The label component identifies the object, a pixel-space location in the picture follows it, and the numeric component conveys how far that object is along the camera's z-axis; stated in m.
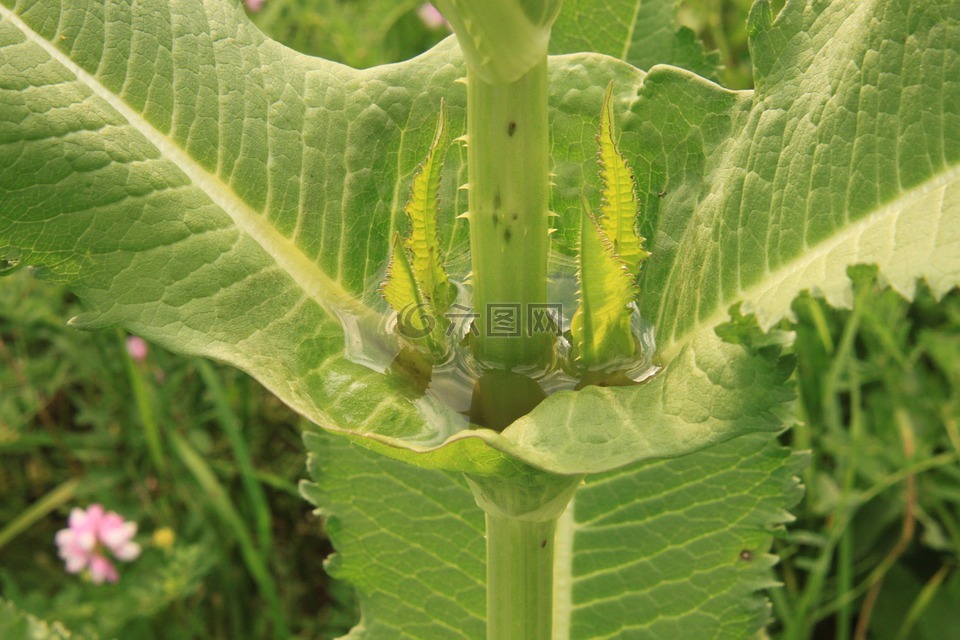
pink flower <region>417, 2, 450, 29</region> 1.07
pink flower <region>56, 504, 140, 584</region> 0.75
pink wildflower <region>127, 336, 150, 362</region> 0.85
